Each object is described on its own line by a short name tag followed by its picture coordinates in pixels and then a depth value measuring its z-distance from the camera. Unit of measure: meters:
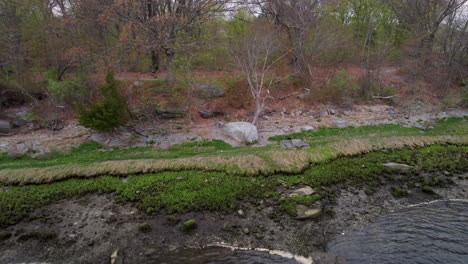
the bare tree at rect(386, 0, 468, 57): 24.07
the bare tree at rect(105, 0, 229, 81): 16.70
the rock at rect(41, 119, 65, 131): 15.78
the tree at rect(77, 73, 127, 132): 12.98
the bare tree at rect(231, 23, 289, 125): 16.69
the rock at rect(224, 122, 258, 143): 14.17
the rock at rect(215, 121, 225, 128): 16.48
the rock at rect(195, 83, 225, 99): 19.30
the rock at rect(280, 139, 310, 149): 12.90
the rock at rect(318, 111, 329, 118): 18.96
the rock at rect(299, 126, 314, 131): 15.85
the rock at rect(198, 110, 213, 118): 18.41
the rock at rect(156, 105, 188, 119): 17.56
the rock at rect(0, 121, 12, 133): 15.18
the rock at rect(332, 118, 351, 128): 16.80
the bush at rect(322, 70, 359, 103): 20.77
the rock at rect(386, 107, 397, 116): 19.44
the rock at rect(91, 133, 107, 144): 13.96
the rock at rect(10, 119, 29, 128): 15.95
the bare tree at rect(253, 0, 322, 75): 20.69
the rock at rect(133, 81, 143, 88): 19.72
